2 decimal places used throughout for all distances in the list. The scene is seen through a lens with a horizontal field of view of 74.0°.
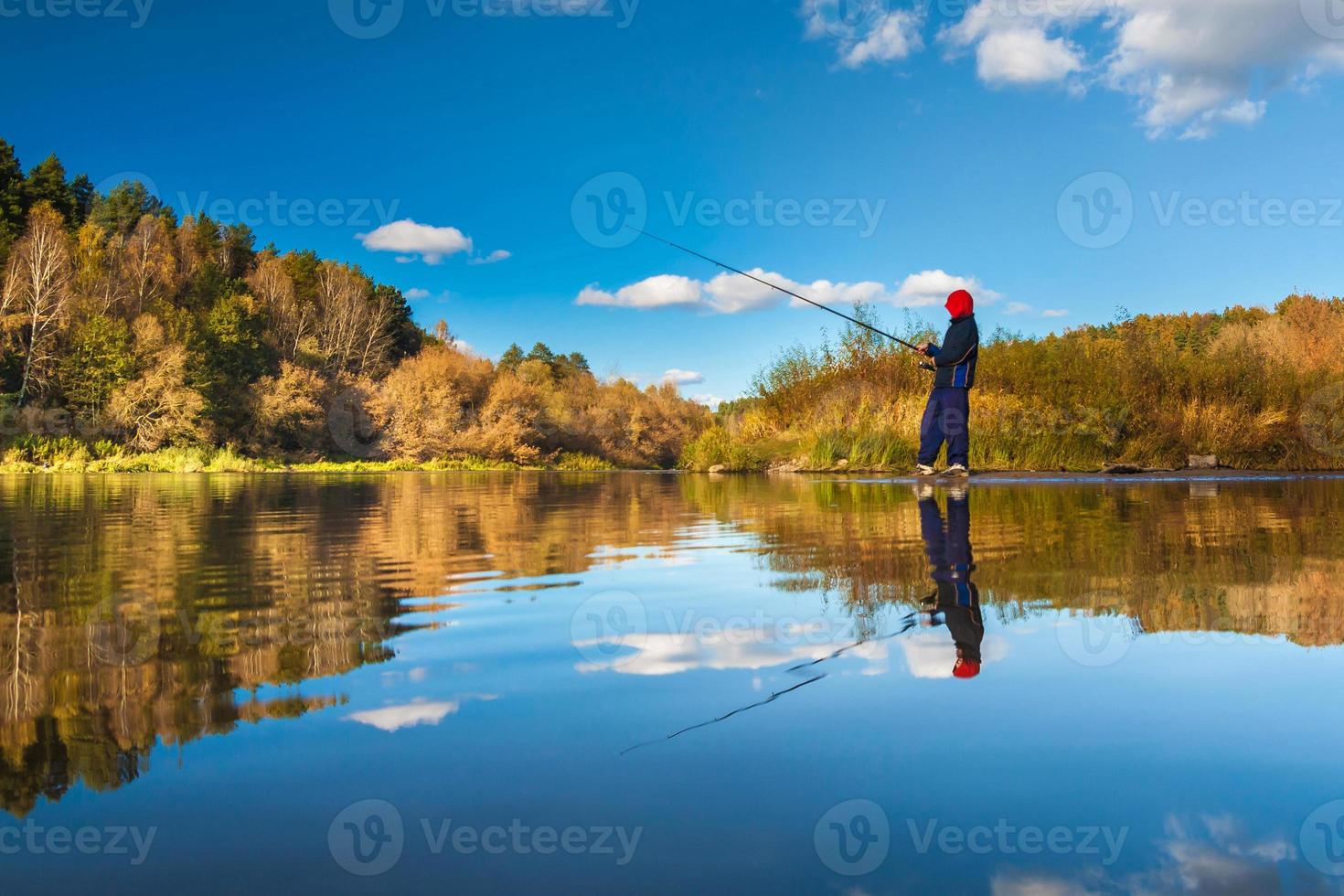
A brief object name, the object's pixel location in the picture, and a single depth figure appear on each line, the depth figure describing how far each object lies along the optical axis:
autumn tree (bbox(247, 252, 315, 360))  52.91
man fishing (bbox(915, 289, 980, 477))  11.66
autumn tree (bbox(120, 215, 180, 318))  46.08
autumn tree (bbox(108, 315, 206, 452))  36.44
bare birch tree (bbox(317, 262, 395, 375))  53.44
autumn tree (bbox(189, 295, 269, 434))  40.44
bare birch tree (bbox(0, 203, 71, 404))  36.66
